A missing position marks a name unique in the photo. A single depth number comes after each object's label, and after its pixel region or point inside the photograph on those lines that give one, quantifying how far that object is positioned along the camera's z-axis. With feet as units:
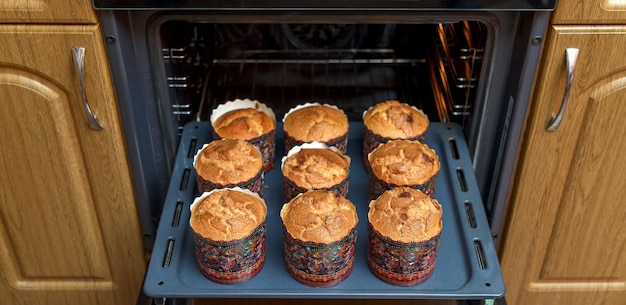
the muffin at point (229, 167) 4.42
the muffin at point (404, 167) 4.40
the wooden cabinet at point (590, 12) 3.97
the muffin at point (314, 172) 4.40
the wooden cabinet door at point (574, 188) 4.24
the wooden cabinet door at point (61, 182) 4.25
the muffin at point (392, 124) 4.79
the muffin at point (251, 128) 4.80
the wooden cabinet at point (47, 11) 4.00
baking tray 4.10
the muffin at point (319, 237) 3.97
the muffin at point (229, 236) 4.01
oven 4.22
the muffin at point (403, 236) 3.98
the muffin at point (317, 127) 4.77
